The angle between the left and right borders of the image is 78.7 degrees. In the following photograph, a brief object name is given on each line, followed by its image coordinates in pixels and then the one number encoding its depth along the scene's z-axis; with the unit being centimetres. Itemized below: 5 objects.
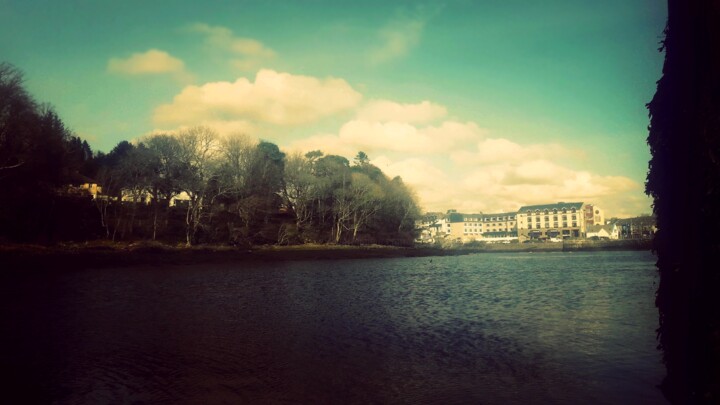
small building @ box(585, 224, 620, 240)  17012
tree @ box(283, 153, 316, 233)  7319
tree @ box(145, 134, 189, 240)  5638
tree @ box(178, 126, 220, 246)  5681
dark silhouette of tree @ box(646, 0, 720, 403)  467
